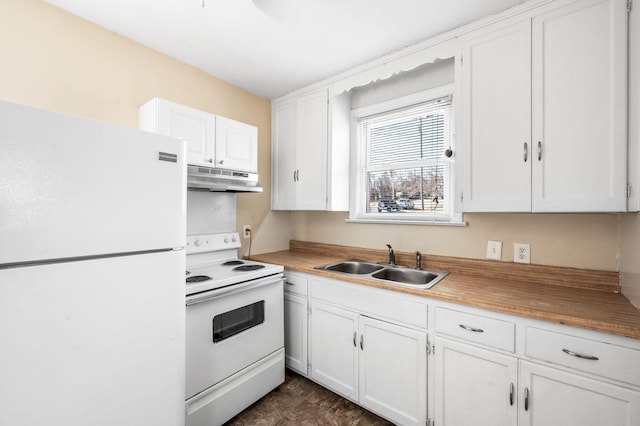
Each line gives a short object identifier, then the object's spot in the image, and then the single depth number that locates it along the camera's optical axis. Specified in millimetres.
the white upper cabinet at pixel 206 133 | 1859
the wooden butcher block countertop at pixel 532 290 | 1210
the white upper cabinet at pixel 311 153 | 2486
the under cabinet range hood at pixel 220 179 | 1851
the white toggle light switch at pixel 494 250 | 1915
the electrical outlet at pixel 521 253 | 1820
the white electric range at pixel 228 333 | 1608
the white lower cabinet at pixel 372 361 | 1632
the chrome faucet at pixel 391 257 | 2307
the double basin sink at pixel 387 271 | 2053
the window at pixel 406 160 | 2225
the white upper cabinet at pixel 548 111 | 1352
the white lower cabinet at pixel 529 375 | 1126
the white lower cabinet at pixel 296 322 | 2184
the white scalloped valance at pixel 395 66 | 1870
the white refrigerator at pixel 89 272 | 853
